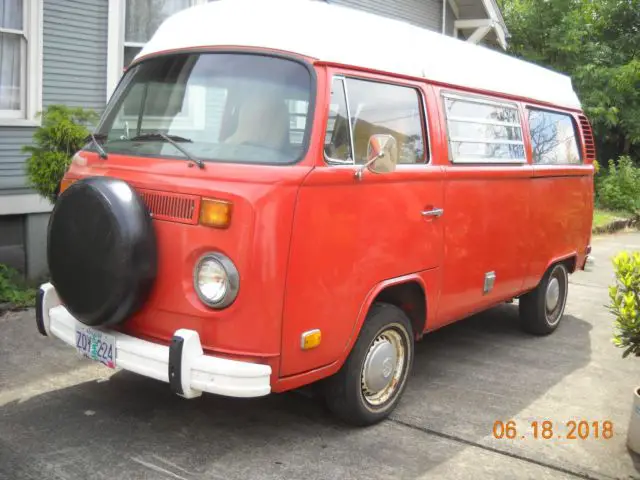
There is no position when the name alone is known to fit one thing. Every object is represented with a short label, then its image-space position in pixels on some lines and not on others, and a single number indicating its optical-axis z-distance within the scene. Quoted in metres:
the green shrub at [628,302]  4.17
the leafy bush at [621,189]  17.06
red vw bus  3.48
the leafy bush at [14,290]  6.55
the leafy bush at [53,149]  6.49
